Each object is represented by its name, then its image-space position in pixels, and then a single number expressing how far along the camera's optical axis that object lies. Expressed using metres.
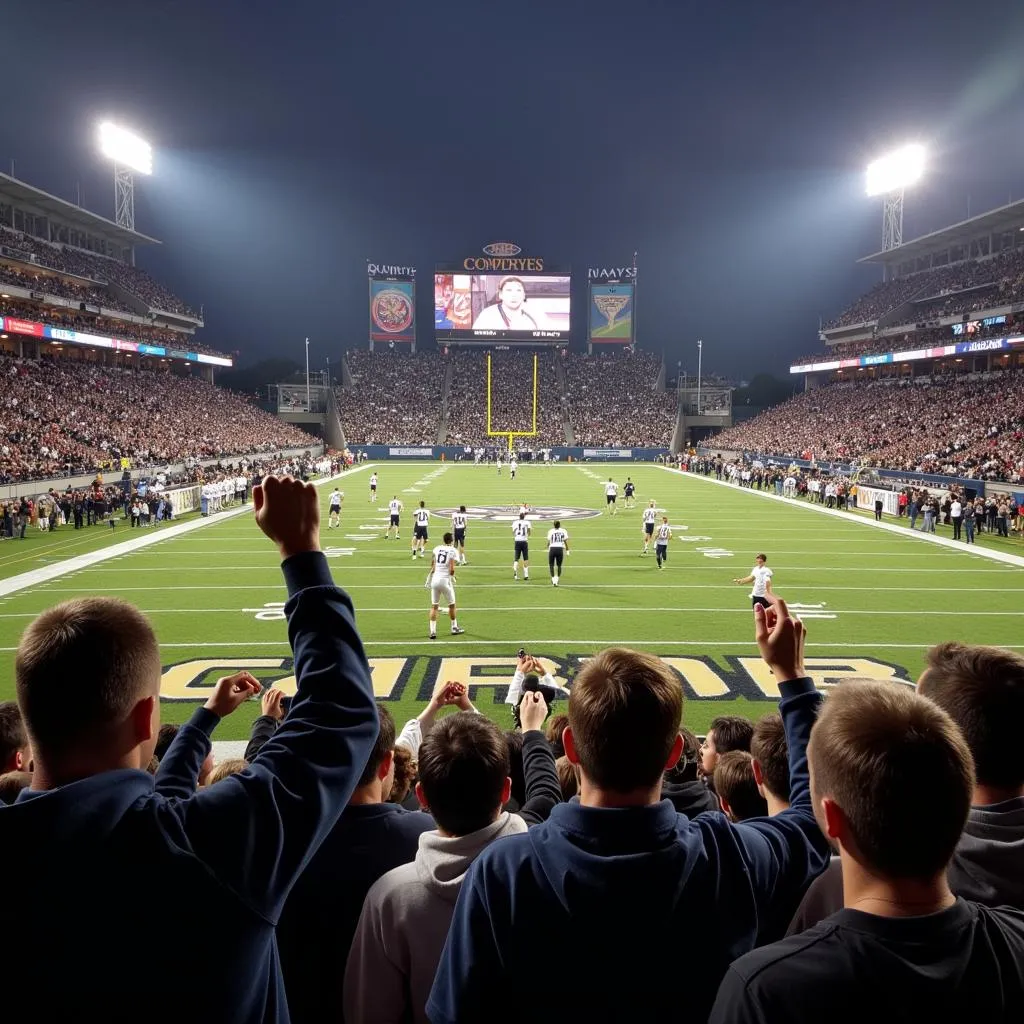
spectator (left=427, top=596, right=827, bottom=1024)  1.83
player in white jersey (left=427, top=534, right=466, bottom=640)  12.77
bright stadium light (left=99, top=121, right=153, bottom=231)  57.50
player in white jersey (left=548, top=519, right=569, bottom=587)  16.92
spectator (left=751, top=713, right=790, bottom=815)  3.29
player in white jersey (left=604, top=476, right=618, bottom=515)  29.86
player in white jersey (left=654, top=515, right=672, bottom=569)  18.69
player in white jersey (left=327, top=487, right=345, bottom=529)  24.61
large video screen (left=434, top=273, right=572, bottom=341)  79.31
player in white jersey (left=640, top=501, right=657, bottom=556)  21.02
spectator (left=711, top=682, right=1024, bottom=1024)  1.47
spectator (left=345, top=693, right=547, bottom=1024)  2.42
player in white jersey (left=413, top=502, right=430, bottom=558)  19.83
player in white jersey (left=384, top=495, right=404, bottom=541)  23.25
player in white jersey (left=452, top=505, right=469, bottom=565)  18.98
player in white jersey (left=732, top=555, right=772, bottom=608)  12.80
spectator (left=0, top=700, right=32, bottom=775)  4.15
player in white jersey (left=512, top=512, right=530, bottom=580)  17.64
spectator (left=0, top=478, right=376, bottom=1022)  1.53
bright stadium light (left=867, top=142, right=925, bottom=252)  62.62
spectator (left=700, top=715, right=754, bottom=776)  5.21
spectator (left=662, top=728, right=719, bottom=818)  3.77
